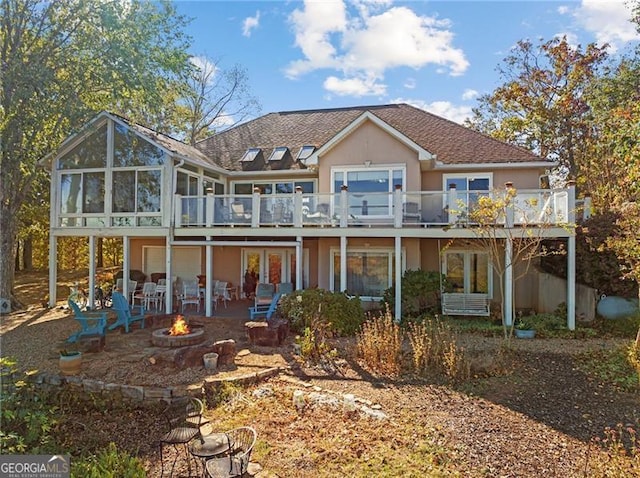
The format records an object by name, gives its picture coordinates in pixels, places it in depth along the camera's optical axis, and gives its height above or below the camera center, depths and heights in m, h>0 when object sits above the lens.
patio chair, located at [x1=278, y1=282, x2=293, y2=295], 13.28 -1.37
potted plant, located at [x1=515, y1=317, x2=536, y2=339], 10.66 -2.24
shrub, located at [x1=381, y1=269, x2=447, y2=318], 12.38 -1.41
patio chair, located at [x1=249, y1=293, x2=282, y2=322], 11.34 -1.95
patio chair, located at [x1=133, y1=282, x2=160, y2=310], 14.38 -1.80
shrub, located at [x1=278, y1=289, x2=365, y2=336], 10.74 -1.74
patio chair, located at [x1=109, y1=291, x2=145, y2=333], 10.88 -1.83
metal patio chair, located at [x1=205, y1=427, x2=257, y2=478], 4.35 -2.48
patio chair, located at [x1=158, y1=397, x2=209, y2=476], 4.86 -2.69
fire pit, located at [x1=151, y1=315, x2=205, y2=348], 9.30 -2.14
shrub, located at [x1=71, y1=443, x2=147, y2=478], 4.48 -2.67
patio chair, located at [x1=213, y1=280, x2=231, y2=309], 15.35 -1.74
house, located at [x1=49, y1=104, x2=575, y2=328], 12.41 +1.57
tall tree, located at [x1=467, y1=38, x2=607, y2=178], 21.80 +9.13
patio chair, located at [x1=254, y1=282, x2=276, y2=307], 13.18 -1.54
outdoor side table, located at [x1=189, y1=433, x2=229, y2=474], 4.63 -2.48
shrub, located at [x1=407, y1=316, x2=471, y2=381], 7.48 -2.23
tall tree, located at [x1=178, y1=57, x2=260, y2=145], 31.67 +12.30
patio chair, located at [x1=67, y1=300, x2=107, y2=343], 9.61 -2.04
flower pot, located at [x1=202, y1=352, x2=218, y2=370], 8.13 -2.39
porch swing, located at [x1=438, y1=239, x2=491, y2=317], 11.93 -1.72
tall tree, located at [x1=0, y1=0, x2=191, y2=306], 14.04 +6.87
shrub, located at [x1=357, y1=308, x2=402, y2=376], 7.91 -2.17
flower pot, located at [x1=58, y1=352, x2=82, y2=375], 7.82 -2.36
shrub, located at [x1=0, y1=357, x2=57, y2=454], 5.12 -2.67
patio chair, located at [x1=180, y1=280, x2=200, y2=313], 13.70 -1.74
